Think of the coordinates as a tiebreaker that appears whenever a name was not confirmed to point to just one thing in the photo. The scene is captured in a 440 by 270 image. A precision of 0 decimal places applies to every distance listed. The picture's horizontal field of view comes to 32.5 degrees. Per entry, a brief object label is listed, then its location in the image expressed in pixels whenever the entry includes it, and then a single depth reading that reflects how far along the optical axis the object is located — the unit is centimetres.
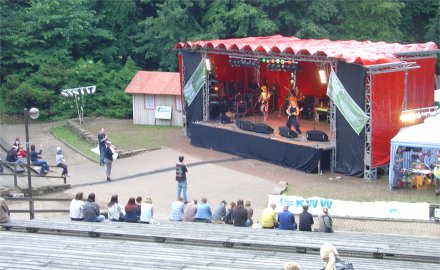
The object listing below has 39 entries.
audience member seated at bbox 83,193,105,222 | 1766
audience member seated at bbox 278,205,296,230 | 1734
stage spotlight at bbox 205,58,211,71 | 3219
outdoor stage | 2646
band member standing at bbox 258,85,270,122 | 3203
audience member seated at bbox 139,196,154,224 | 1811
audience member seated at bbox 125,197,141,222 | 1812
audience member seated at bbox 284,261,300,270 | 920
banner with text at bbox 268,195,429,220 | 1952
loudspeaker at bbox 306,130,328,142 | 2706
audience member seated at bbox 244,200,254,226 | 1814
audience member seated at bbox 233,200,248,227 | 1794
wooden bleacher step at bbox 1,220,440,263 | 1376
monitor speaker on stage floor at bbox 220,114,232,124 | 3195
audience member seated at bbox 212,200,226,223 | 1858
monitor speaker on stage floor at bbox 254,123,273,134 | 2898
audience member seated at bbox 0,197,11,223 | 1653
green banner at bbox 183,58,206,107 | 3238
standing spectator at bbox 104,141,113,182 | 2572
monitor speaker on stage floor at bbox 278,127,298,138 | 2797
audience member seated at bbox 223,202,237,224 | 1845
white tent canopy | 2322
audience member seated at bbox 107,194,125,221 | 1820
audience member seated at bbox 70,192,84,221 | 1781
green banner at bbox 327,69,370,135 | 2498
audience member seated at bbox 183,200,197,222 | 1866
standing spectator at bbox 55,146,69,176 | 2614
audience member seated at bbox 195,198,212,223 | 1856
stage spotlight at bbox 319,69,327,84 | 2766
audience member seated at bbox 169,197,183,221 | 1891
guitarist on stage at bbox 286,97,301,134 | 2853
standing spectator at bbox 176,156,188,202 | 2256
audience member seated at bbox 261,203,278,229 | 1770
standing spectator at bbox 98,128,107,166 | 2660
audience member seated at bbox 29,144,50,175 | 2573
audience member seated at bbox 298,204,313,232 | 1714
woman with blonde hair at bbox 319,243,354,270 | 950
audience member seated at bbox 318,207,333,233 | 1698
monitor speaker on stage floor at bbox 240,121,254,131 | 2969
